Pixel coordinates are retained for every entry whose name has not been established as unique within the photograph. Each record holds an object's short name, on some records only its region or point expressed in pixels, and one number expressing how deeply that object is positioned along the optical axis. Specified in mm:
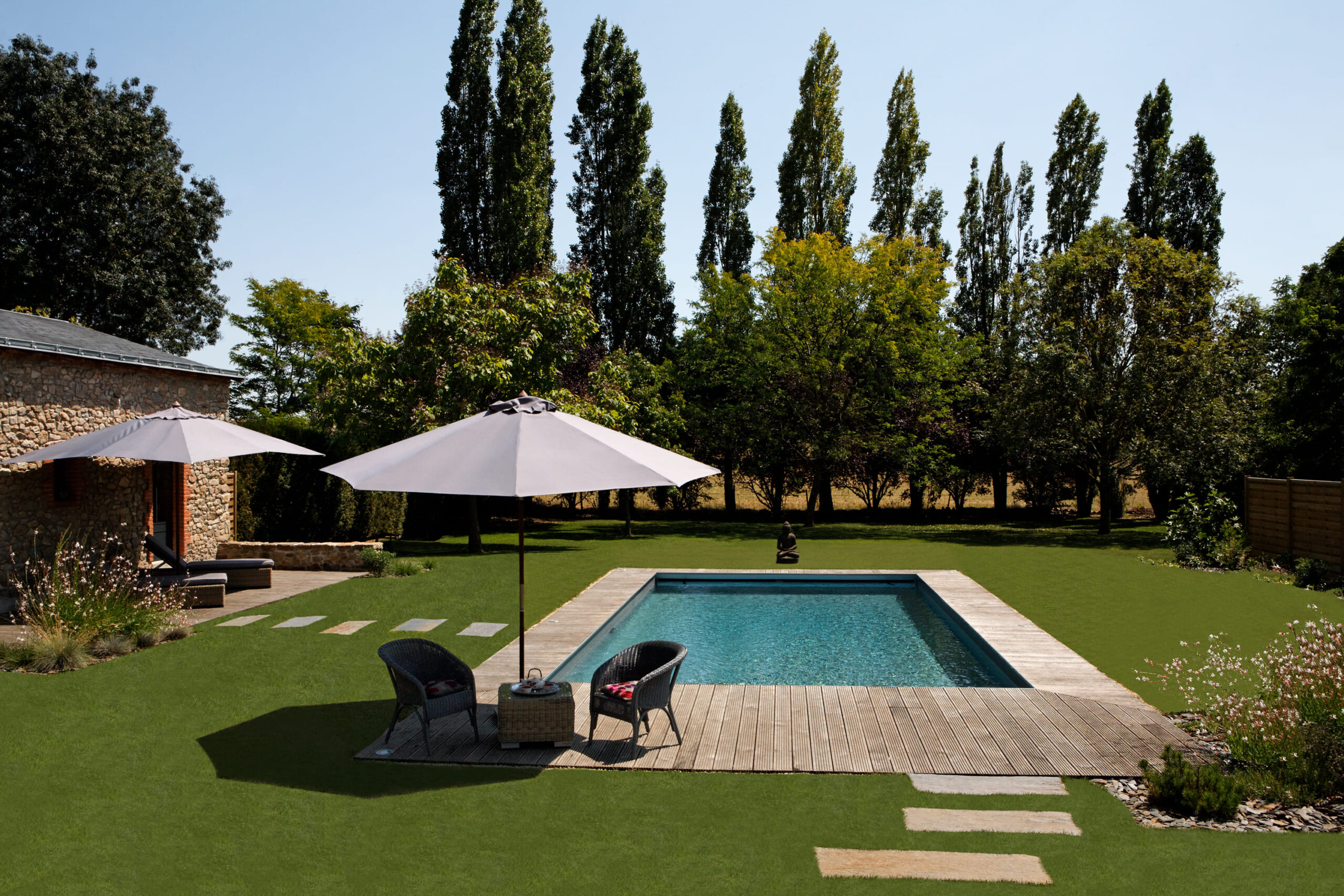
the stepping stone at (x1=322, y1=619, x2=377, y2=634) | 10328
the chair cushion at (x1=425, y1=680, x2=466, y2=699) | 6246
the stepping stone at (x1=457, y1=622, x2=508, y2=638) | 10125
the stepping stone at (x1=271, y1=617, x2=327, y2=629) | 10633
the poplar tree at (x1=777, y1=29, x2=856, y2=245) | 31312
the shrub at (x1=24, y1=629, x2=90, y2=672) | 8477
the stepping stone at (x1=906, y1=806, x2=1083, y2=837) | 4773
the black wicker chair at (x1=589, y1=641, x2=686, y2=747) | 5957
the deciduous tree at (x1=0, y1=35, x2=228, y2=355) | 27719
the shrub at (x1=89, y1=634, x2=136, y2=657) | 9000
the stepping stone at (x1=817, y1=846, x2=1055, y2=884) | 4227
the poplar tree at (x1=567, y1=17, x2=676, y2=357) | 30891
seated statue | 17125
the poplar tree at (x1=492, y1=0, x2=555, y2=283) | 28516
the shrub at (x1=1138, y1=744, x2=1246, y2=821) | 4906
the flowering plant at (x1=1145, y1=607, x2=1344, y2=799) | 5266
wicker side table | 6082
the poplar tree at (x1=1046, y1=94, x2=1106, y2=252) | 31938
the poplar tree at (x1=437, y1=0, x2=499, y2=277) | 29625
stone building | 12219
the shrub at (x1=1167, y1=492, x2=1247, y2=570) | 16719
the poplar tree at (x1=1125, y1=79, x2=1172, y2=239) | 31141
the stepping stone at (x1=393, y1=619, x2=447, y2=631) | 10430
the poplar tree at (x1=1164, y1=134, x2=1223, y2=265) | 31891
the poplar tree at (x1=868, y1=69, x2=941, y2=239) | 31922
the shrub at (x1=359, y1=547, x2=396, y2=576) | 15023
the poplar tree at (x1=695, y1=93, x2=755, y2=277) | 33281
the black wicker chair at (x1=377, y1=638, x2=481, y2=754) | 6023
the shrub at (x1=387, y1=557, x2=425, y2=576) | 15016
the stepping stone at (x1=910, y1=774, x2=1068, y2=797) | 5305
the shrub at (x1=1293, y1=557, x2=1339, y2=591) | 13930
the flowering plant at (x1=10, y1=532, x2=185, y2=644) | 9078
